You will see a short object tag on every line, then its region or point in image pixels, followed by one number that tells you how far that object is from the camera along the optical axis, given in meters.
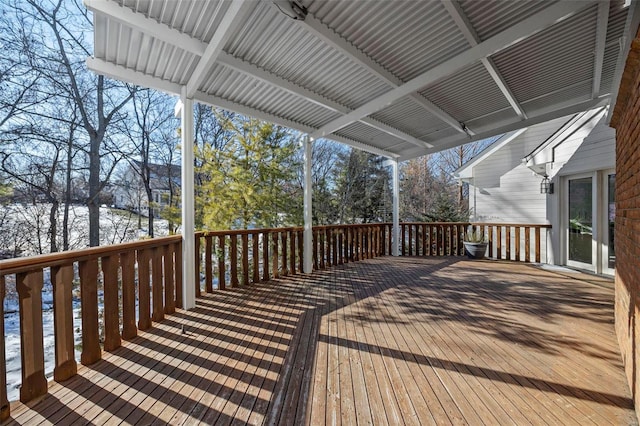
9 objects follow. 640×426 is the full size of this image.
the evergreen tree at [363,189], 11.81
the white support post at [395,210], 6.96
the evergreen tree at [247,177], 6.39
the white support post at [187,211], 3.32
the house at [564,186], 4.60
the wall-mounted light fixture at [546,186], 5.60
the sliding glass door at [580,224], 4.91
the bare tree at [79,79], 6.44
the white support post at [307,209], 5.13
